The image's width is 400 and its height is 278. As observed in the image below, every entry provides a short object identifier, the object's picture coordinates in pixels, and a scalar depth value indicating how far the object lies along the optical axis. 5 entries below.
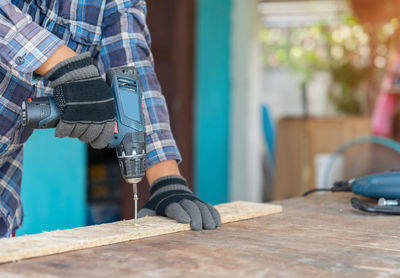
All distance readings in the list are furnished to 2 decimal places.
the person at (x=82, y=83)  1.64
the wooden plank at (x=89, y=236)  1.48
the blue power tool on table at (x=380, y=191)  1.85
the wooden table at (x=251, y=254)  1.40
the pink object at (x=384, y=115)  5.68
